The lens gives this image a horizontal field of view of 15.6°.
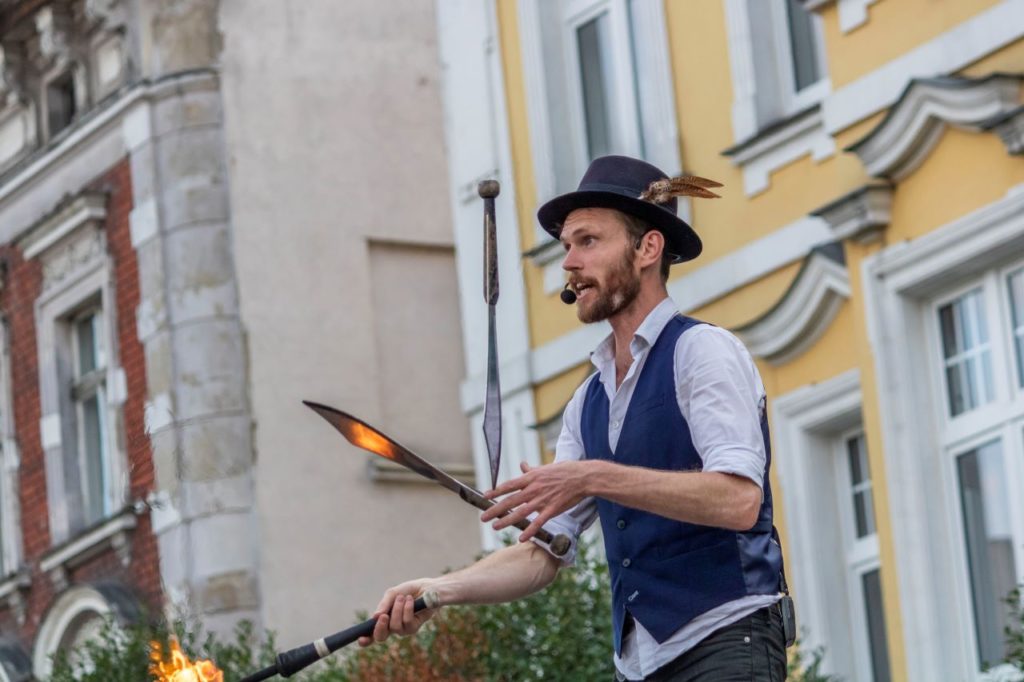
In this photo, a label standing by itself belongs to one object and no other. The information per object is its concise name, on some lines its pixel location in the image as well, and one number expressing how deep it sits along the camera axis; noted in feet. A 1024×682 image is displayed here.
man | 25.32
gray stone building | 83.12
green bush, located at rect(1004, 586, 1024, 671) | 43.96
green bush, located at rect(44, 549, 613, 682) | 53.07
